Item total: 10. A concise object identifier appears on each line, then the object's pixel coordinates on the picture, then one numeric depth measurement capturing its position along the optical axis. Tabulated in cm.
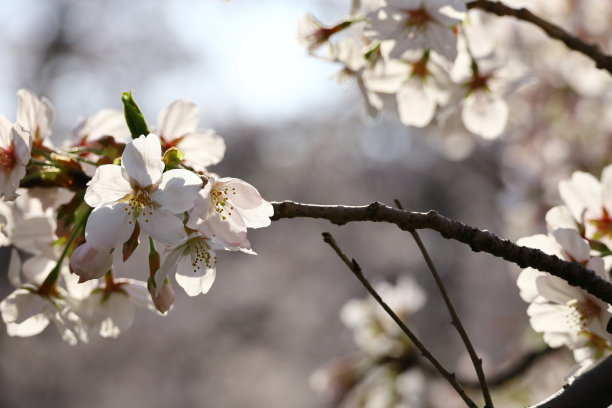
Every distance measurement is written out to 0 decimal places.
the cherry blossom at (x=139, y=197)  77
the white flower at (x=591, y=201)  82
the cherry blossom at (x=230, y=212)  78
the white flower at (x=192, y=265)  78
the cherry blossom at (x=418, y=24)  84
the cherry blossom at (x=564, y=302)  80
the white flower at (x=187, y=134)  83
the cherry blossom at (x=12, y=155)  79
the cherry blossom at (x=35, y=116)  82
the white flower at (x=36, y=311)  83
